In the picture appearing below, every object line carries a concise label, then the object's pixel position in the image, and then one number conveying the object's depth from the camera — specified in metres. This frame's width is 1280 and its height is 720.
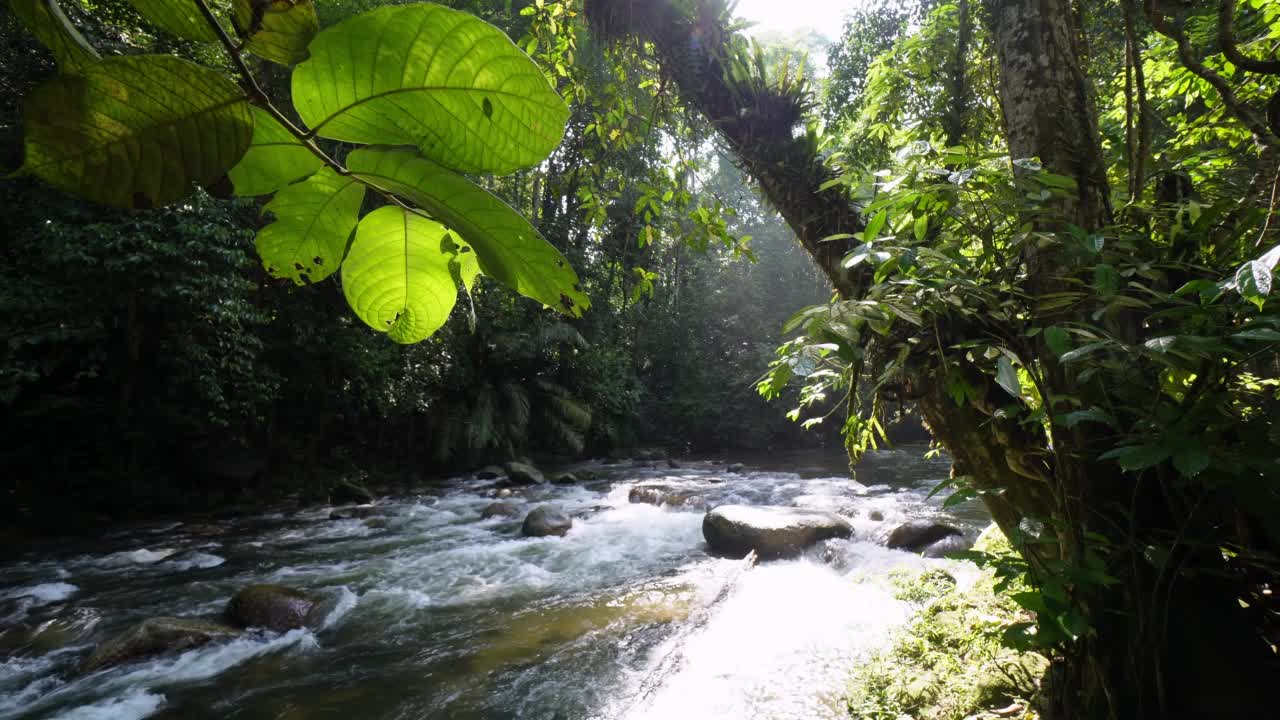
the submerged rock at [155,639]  3.43
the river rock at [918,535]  4.91
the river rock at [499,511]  7.04
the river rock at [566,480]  9.43
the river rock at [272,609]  3.89
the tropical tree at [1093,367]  1.08
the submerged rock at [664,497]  7.21
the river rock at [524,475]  9.37
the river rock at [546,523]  6.13
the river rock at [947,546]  4.60
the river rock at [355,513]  7.03
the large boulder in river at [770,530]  5.10
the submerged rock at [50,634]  3.65
